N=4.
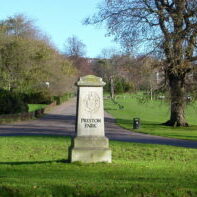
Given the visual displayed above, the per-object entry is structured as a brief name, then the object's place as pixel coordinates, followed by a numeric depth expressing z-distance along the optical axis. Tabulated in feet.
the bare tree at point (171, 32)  98.02
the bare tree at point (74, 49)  416.26
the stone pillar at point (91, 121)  33.65
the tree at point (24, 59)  173.58
